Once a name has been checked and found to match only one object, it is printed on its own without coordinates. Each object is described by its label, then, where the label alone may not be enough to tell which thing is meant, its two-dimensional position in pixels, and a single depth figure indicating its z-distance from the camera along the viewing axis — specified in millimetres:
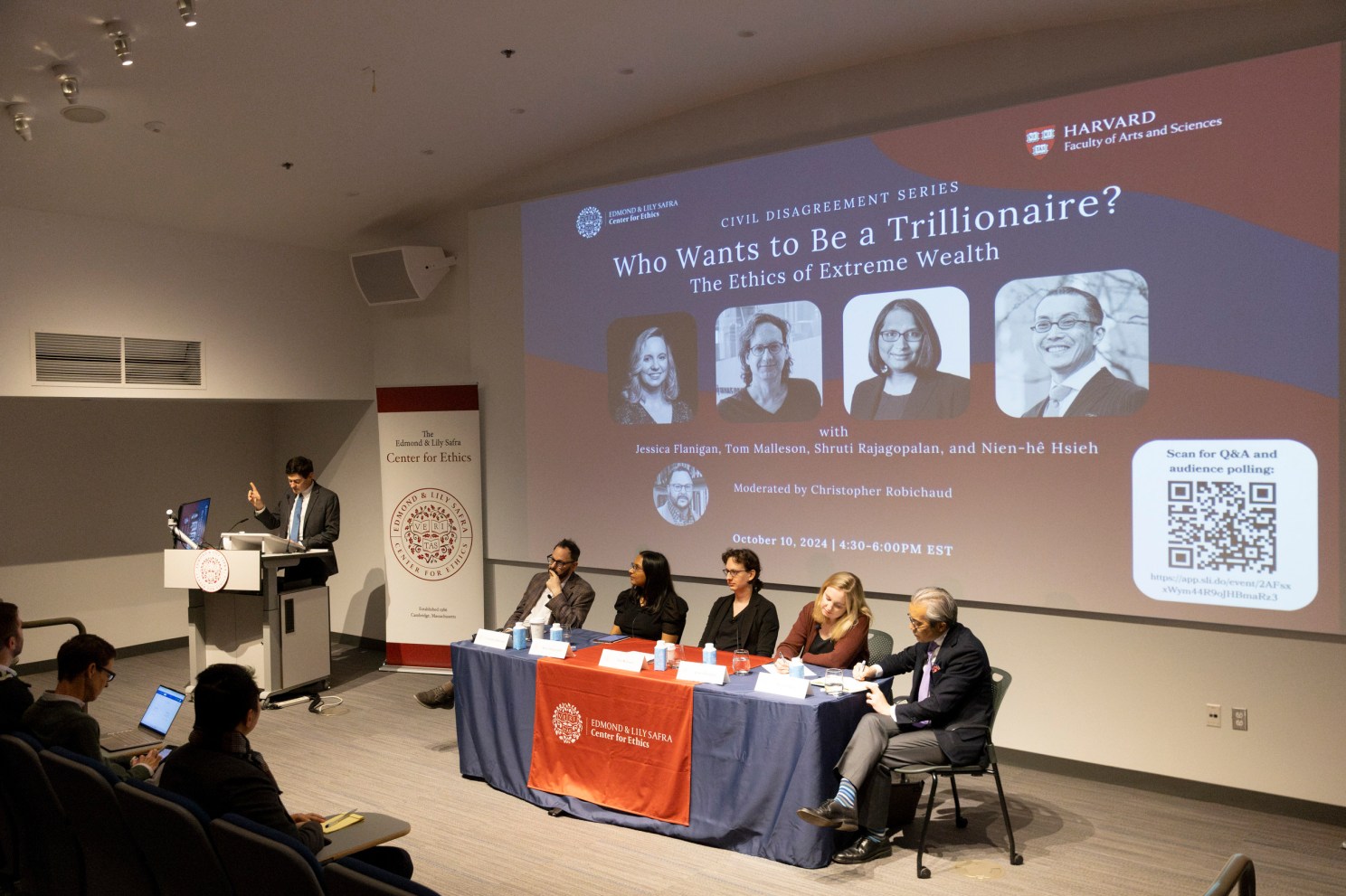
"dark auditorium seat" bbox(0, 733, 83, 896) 2900
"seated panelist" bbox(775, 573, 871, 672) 4387
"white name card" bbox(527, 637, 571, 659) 4527
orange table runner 4102
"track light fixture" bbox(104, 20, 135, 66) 4098
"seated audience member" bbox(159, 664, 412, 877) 2562
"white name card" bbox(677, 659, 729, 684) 4031
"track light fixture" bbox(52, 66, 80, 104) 4480
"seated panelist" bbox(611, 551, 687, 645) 5176
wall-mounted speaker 7297
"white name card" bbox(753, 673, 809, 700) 3832
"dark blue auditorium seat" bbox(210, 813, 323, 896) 2146
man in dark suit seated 3764
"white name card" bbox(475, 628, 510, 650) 4828
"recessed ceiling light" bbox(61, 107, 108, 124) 5094
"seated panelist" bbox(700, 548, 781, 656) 4828
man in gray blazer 5371
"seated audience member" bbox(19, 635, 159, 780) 3080
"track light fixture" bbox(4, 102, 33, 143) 4824
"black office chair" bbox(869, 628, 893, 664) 4656
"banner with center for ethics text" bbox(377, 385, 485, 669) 7102
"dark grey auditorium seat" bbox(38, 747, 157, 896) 2646
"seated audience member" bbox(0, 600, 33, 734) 3352
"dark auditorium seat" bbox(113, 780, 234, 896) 2371
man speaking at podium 6695
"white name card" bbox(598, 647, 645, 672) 4262
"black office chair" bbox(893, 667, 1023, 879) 3771
